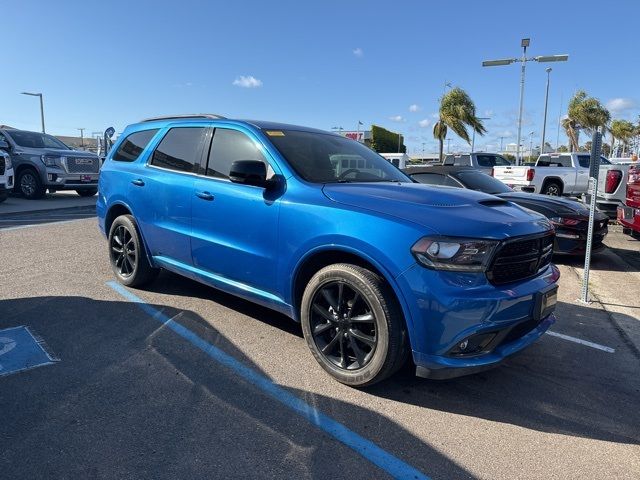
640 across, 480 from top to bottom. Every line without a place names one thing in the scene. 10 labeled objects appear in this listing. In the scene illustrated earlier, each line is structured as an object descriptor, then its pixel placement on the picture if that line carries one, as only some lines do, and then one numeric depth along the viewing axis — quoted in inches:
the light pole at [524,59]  877.2
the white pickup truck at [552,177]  630.5
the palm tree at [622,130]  2481.5
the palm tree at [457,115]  1385.3
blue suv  112.3
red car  302.2
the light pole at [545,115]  1365.7
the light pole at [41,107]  1724.9
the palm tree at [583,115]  1753.2
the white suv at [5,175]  481.4
